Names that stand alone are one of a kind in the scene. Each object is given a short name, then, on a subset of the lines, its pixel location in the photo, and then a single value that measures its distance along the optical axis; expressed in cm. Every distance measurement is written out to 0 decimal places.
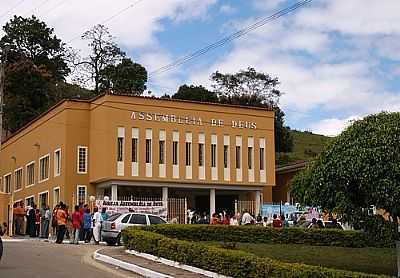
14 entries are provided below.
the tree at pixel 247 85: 8625
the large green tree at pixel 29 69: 7094
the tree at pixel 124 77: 7200
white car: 2839
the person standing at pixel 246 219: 3405
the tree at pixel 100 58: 7114
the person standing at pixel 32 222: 3528
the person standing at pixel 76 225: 2872
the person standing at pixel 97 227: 2902
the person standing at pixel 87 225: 2978
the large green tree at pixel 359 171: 1778
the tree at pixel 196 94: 8612
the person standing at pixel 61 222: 2778
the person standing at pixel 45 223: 3341
